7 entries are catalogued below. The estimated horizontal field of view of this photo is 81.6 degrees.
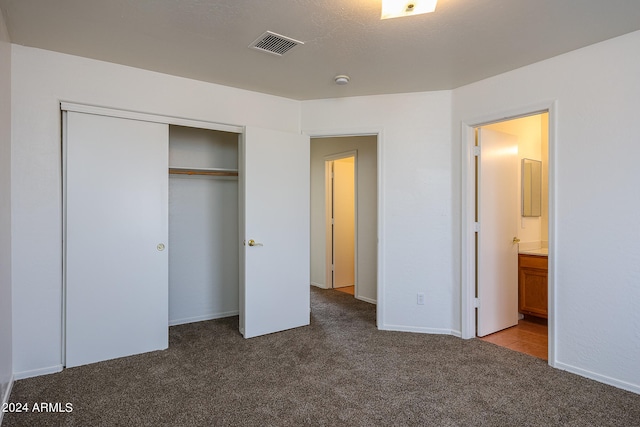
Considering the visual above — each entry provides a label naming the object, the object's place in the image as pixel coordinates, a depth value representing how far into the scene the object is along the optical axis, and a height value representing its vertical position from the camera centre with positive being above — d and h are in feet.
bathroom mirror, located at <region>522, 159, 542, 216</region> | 13.93 +1.01
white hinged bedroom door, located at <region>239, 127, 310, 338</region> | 11.56 -0.55
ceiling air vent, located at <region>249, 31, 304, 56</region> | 8.35 +3.99
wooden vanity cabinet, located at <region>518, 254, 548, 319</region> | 12.91 -2.55
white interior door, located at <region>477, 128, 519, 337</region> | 11.73 -0.59
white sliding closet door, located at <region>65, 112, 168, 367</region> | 9.41 -0.61
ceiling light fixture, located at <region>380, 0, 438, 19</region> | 6.51 +3.70
